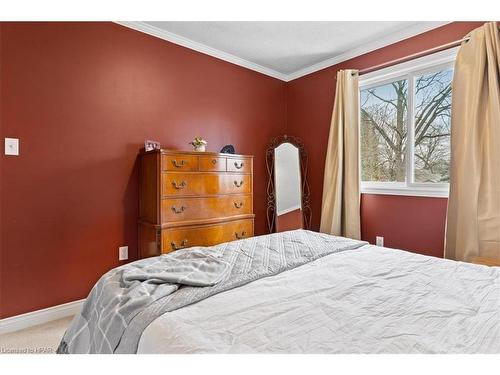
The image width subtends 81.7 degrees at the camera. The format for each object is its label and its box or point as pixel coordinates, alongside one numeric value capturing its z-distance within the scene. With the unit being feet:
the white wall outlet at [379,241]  10.05
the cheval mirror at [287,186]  12.14
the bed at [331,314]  2.66
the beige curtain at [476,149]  7.15
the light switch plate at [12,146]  6.78
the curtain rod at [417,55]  8.11
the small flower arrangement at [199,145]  9.05
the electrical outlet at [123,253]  8.65
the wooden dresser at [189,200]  7.84
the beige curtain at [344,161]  10.34
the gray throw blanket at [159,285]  3.17
